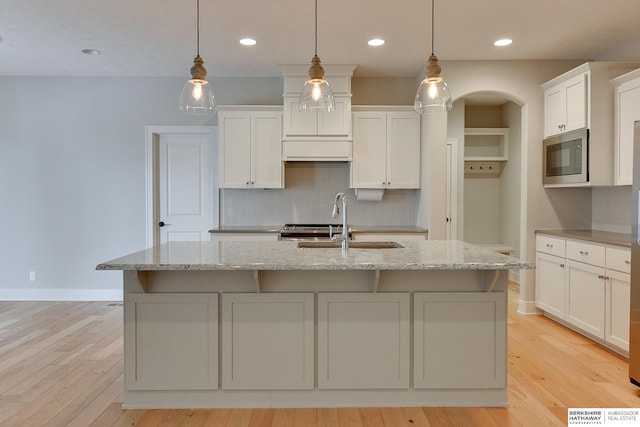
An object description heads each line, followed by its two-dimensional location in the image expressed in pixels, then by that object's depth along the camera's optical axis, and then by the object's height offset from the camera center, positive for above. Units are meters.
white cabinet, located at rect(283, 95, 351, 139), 4.82 +0.91
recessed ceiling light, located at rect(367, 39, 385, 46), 4.05 +1.50
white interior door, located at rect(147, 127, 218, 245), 5.40 +0.26
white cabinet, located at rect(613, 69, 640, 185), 3.66 +0.74
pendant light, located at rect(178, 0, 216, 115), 2.62 +0.65
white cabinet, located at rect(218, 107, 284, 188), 4.92 +0.65
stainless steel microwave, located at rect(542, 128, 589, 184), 4.02 +0.47
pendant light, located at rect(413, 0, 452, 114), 2.61 +0.67
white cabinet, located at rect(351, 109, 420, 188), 4.93 +0.64
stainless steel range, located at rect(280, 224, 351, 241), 4.66 -0.26
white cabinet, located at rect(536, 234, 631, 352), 3.37 -0.66
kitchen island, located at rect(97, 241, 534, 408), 2.59 -0.74
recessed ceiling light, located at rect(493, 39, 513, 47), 4.06 +1.50
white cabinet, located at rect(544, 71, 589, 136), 4.01 +0.97
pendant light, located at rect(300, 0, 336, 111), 2.62 +0.67
